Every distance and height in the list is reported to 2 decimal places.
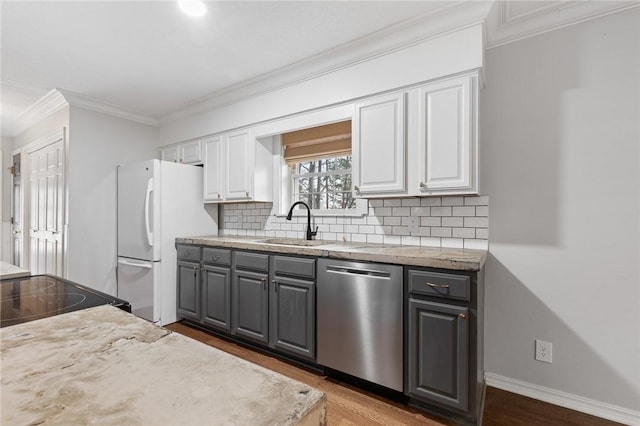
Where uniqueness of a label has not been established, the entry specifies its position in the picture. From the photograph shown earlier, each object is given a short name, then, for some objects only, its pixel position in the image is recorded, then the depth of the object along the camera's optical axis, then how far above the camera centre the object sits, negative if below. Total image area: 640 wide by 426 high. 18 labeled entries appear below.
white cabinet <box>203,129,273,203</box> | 3.34 +0.48
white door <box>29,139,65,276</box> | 3.65 +0.01
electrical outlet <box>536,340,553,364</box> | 2.08 -0.91
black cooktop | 0.99 -0.33
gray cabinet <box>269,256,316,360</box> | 2.39 -0.75
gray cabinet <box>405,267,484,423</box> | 1.76 -0.74
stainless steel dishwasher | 2.00 -0.73
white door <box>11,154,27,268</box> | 4.87 -0.03
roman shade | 2.98 +0.70
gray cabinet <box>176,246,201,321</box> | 3.26 -0.76
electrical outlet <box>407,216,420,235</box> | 2.55 -0.09
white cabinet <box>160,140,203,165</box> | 3.83 +0.74
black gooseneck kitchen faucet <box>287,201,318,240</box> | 3.05 -0.14
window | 3.04 +0.49
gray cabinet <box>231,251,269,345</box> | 2.68 -0.75
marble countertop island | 0.45 -0.29
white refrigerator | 3.34 -0.17
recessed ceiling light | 2.02 +1.34
